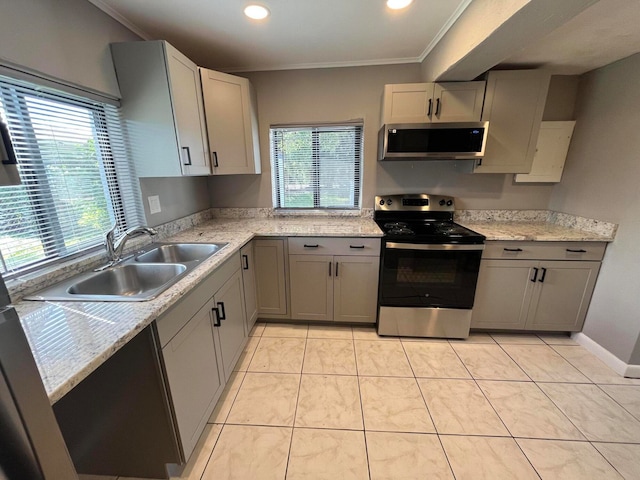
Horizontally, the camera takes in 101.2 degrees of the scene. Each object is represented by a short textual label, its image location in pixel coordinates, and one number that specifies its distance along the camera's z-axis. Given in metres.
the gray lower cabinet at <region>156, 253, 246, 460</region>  1.19
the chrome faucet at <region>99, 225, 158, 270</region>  1.48
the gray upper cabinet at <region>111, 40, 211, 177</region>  1.62
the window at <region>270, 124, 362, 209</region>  2.66
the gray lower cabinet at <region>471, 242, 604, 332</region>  2.11
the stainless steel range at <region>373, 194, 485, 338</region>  2.11
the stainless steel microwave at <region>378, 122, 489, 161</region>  2.09
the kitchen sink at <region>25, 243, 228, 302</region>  1.15
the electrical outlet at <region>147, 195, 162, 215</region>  1.95
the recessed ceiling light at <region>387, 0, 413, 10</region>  1.57
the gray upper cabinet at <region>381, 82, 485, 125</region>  2.13
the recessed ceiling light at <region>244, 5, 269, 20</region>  1.60
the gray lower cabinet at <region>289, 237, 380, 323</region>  2.25
